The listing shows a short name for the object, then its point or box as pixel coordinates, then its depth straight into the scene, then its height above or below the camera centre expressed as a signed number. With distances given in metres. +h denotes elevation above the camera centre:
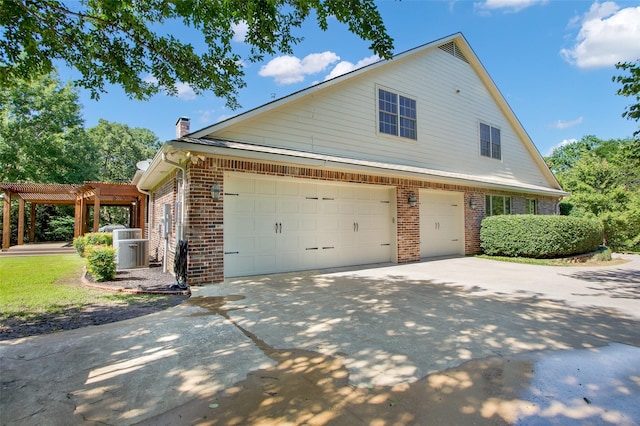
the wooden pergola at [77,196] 13.70 +1.45
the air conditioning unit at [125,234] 9.71 -0.25
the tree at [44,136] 20.08 +5.90
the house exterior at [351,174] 6.76 +1.32
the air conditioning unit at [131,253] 8.69 -0.75
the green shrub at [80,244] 12.36 -0.70
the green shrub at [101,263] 7.01 -0.81
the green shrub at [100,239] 11.40 -0.46
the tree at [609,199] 15.37 +1.07
